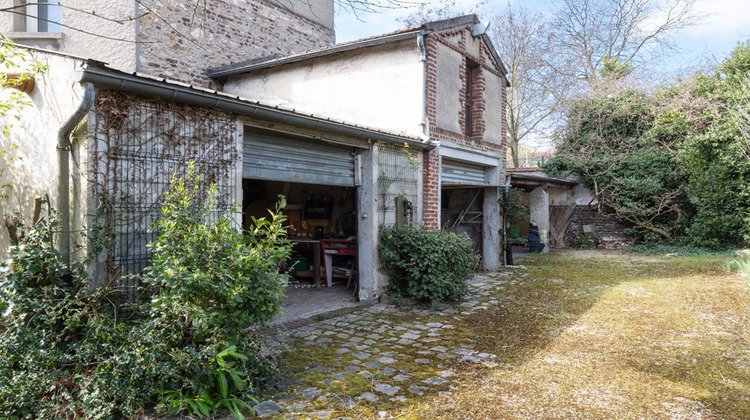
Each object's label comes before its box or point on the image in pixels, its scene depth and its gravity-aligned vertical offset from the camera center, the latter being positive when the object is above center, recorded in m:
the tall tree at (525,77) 19.02 +6.15
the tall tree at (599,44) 18.86 +7.80
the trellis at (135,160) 3.76 +0.51
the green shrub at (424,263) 6.72 -0.79
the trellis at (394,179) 7.15 +0.61
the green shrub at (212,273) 3.31 -0.47
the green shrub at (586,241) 15.46 -0.97
